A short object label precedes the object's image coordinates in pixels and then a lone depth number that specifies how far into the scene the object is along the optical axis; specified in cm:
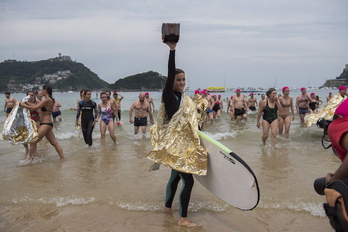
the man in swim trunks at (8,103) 1489
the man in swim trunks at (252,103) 2120
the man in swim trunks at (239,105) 1516
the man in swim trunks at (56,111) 1682
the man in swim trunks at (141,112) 1039
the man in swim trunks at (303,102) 1335
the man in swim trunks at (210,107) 1588
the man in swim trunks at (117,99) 1478
